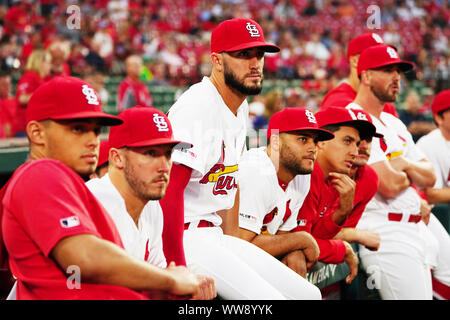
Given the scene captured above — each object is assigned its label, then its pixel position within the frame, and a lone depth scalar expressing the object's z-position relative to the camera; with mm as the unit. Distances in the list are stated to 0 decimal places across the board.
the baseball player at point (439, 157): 9742
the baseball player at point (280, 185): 6344
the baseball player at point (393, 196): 8508
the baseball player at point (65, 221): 3588
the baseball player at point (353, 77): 9969
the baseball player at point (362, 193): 7844
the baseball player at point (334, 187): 7203
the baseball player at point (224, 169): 5395
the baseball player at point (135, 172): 4633
